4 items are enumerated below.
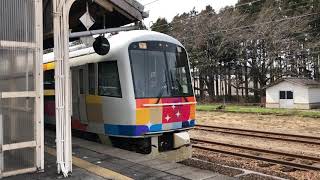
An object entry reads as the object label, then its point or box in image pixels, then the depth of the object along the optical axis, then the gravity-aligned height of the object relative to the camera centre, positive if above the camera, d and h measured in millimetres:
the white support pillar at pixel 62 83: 6520 +280
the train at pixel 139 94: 9055 +133
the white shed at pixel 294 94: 34875 +260
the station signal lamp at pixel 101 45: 8297 +1117
